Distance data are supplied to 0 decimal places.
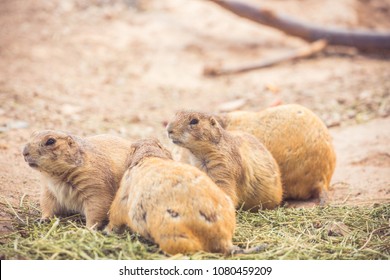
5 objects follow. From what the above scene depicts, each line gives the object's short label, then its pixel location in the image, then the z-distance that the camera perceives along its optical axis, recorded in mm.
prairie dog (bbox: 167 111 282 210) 10742
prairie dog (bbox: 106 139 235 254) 7961
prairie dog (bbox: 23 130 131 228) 9469
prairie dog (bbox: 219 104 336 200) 12375
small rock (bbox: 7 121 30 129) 15544
